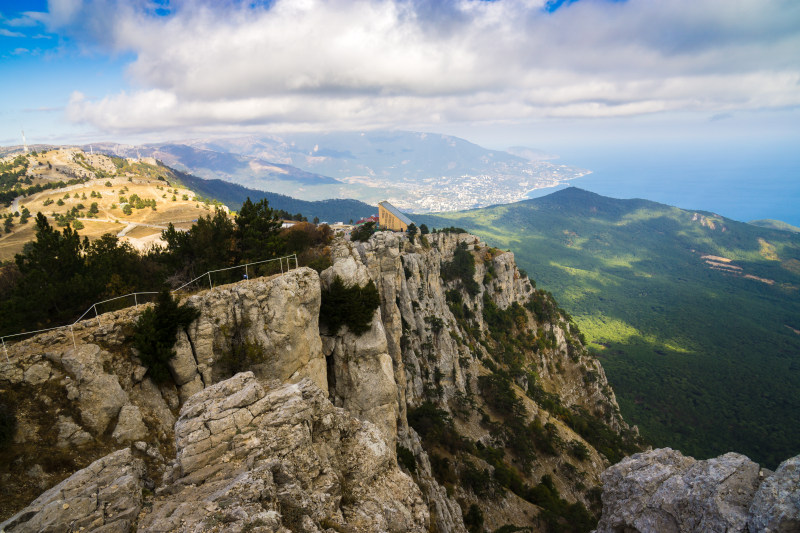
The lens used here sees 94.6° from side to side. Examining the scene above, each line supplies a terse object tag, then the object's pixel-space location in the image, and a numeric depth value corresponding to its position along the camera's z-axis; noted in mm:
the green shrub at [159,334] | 16203
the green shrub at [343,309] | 24016
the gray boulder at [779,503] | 10656
